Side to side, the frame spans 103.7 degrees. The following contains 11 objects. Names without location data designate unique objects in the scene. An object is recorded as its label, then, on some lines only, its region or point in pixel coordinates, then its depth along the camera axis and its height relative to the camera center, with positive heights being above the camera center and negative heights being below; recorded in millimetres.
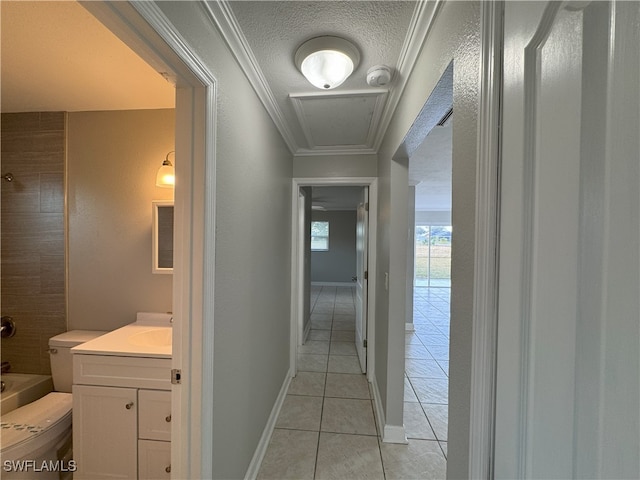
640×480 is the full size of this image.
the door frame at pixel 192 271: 975 -141
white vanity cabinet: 1392 -1021
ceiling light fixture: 1188 +883
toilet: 1320 -1102
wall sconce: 1831 +428
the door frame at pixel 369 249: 2564 -130
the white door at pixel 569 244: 328 -5
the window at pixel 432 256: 9039 -636
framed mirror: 1944 -24
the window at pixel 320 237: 8430 +7
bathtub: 1697 -1110
